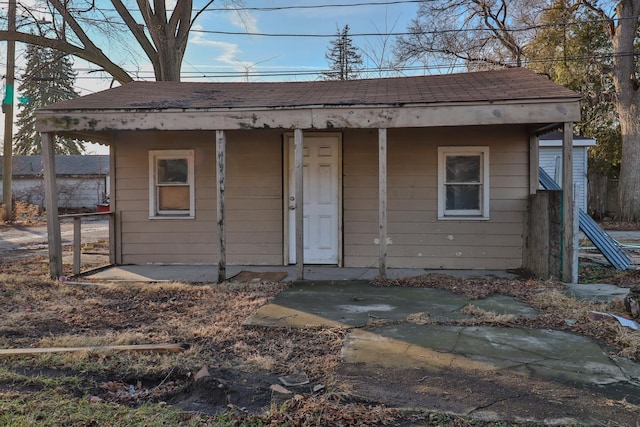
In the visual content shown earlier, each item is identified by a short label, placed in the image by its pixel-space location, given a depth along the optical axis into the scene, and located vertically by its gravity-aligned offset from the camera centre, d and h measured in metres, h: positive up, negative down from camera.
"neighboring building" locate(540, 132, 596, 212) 16.09 +1.79
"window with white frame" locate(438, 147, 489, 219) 7.38 +0.31
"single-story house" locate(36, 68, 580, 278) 7.27 +0.31
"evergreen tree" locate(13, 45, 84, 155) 36.12 +6.23
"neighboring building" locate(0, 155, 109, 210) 27.36 +1.36
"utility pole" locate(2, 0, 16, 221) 16.81 +2.92
